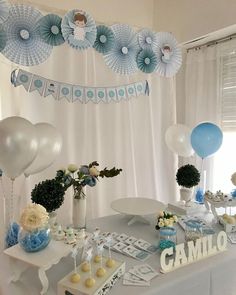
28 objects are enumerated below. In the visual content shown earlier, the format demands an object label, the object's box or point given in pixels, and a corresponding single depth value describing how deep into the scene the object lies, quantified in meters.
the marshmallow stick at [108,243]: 1.15
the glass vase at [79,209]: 1.49
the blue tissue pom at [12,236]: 1.21
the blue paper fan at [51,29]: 1.53
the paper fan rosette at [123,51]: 1.81
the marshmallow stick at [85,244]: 1.10
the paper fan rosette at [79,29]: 1.56
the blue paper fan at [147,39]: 1.89
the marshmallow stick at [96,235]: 1.14
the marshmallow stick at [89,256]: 0.98
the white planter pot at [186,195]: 1.82
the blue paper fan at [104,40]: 1.74
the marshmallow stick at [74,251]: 0.98
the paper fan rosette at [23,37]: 1.47
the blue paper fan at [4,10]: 1.38
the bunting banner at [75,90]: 1.71
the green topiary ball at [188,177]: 1.77
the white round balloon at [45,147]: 1.46
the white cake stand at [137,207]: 1.56
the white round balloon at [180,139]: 2.06
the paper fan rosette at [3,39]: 1.44
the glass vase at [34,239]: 1.01
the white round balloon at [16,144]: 1.22
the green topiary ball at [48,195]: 1.22
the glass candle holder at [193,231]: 1.35
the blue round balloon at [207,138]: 1.81
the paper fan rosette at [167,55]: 1.99
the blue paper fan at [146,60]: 1.93
